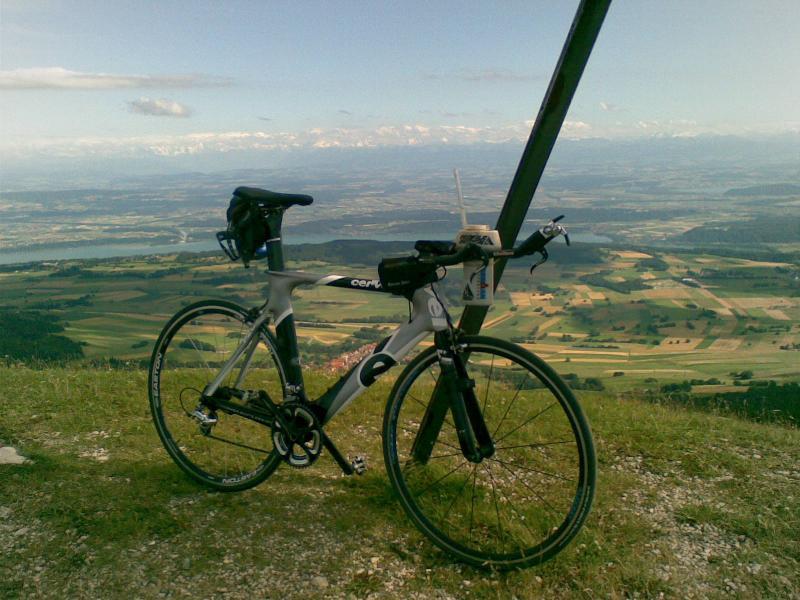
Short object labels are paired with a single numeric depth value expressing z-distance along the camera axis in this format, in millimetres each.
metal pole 3084
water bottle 2857
